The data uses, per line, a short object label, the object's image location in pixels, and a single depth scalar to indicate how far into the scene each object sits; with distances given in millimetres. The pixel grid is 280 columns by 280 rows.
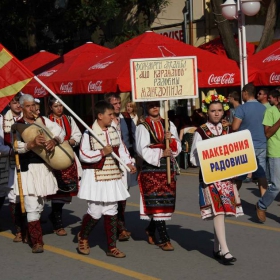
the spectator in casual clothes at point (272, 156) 10750
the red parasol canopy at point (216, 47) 21578
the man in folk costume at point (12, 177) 9961
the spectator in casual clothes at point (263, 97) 14062
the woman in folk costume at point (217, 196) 8289
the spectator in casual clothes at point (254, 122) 12102
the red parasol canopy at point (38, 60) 21750
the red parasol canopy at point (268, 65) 15906
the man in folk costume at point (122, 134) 10008
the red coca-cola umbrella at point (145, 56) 15422
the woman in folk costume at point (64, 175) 10594
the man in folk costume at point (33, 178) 9367
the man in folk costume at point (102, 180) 8883
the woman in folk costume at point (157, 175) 9133
